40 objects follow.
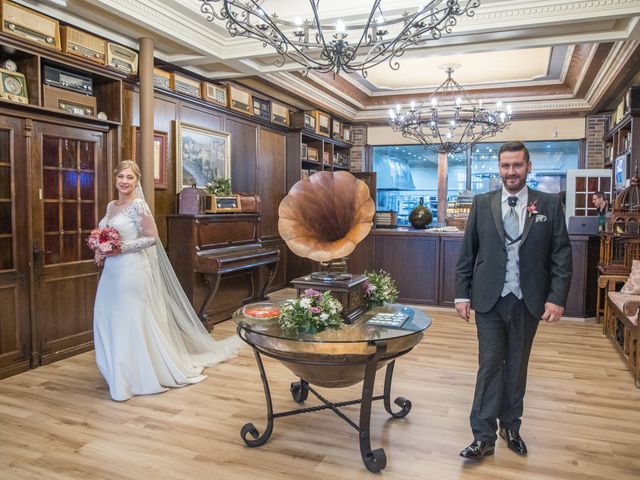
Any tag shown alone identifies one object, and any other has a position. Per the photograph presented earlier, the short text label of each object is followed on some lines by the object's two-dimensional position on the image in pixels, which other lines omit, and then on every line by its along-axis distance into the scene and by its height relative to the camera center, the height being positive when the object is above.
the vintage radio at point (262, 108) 6.57 +1.33
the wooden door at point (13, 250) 3.60 -0.29
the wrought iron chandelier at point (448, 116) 5.88 +1.27
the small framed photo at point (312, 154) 7.84 +0.87
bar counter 6.14 -0.59
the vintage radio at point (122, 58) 4.32 +1.30
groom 2.34 -0.32
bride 3.30 -0.68
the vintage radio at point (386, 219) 8.00 -0.12
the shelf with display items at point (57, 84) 3.61 +0.97
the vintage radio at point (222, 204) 5.21 +0.07
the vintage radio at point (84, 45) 3.92 +1.29
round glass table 2.31 -0.64
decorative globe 6.39 -0.07
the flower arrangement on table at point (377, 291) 2.82 -0.44
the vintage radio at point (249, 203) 5.71 +0.09
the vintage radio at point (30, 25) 3.48 +1.30
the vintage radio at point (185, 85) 5.16 +1.29
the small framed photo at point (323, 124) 7.91 +1.37
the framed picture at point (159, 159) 4.99 +0.49
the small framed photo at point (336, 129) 8.47 +1.37
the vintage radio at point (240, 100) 6.00 +1.32
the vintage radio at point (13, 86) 3.53 +0.86
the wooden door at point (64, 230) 3.84 -0.16
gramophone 2.54 -0.06
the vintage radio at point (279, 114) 6.96 +1.34
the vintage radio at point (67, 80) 3.87 +1.01
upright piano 4.96 -0.47
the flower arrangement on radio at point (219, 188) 5.42 +0.24
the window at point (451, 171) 8.69 +0.74
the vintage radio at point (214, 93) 5.59 +1.31
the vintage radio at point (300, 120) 7.46 +1.32
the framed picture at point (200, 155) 5.32 +0.60
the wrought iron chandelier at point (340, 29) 2.57 +0.96
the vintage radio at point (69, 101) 3.83 +0.84
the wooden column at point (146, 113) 4.45 +0.84
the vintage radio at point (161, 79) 4.93 +1.28
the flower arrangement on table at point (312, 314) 2.38 -0.48
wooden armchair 3.60 -0.92
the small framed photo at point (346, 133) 8.97 +1.38
